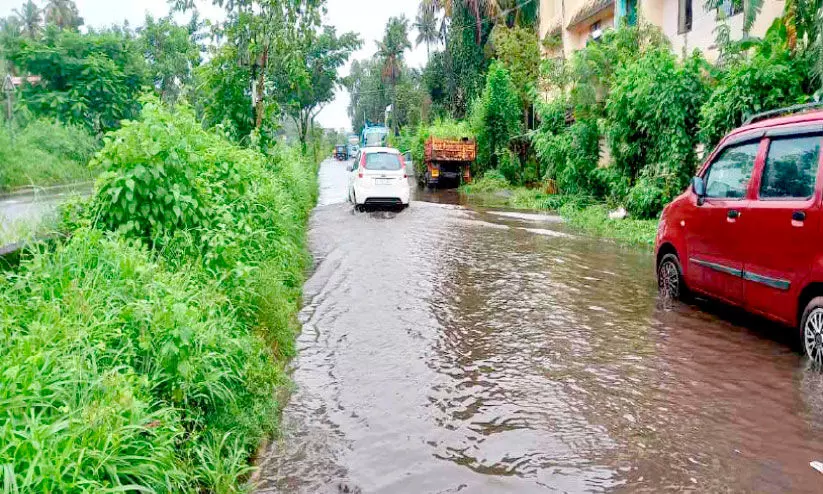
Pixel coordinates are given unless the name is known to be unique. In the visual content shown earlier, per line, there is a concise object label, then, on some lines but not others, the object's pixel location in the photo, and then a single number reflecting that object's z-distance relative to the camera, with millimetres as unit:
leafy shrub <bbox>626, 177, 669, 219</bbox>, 14898
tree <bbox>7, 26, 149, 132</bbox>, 31922
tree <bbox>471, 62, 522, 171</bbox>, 28078
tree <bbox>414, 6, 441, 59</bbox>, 49750
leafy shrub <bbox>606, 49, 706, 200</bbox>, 14242
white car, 19156
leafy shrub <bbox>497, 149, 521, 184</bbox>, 27844
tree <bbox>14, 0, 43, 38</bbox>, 64125
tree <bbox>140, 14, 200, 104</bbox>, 45625
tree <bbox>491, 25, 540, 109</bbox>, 31422
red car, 5840
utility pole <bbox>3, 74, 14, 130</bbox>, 27719
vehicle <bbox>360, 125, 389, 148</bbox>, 45372
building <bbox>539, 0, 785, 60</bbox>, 15742
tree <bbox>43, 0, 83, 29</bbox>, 63438
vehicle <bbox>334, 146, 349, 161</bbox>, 77562
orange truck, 29047
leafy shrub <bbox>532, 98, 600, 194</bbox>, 18688
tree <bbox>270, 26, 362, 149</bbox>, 42812
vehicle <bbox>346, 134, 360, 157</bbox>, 66000
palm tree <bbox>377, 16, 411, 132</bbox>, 72188
